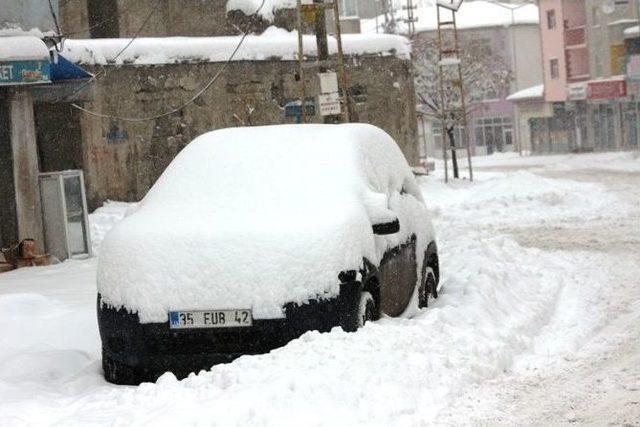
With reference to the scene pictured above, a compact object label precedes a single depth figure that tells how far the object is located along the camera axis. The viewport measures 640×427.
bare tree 63.38
